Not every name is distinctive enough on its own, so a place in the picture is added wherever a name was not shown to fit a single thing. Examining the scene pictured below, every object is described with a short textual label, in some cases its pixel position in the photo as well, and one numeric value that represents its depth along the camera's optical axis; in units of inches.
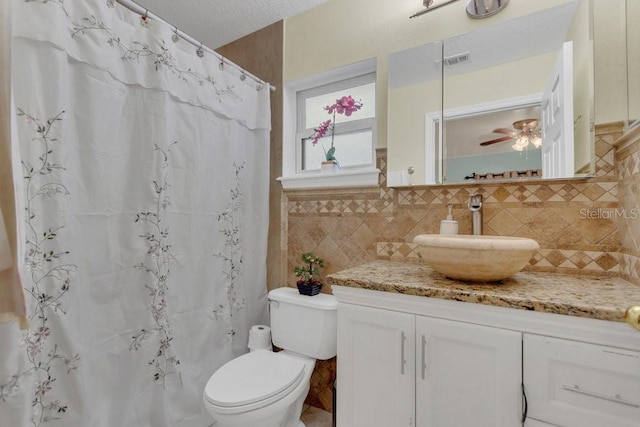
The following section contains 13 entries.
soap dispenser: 53.5
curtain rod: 49.7
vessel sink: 36.8
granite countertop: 30.7
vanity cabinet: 29.9
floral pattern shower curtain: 39.7
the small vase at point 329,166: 71.3
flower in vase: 71.6
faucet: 52.4
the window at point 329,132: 70.0
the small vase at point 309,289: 63.4
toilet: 45.4
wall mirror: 46.8
